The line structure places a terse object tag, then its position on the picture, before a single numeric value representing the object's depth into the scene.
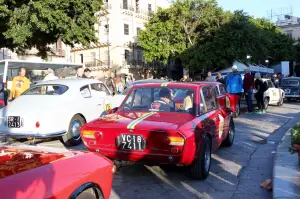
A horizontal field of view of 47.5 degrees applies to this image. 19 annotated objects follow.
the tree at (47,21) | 17.05
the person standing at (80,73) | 12.04
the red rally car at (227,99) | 9.37
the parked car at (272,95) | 15.76
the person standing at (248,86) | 13.91
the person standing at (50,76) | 11.44
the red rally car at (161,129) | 4.83
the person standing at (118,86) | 15.20
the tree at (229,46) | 35.88
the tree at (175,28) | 38.53
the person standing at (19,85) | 10.72
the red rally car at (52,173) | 2.30
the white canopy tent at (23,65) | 13.80
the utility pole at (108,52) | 44.77
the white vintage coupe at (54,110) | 7.21
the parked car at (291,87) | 19.83
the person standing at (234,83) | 13.00
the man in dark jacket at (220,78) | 14.80
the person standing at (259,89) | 14.41
